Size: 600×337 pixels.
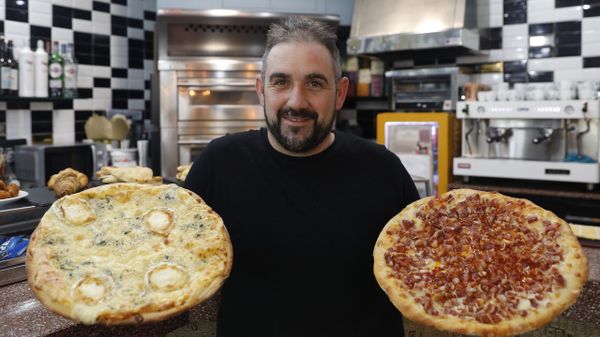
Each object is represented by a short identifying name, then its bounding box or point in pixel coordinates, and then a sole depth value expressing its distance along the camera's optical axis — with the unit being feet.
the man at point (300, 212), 5.55
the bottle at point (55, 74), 14.65
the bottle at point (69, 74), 15.03
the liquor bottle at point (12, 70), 13.67
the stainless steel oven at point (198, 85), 16.33
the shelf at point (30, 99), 13.66
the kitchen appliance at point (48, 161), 13.66
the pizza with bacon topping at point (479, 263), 4.36
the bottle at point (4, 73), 13.41
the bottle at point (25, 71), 13.80
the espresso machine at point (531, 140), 13.67
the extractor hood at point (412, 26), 16.17
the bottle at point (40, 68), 14.11
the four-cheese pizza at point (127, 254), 4.23
